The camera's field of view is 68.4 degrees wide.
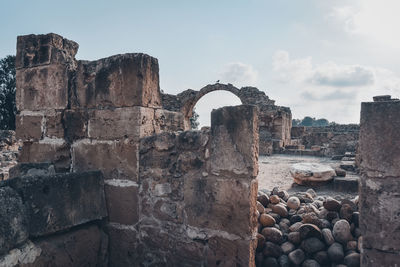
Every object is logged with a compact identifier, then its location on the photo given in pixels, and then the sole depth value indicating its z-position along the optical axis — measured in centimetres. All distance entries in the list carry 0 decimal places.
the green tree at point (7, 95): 2258
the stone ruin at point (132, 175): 218
